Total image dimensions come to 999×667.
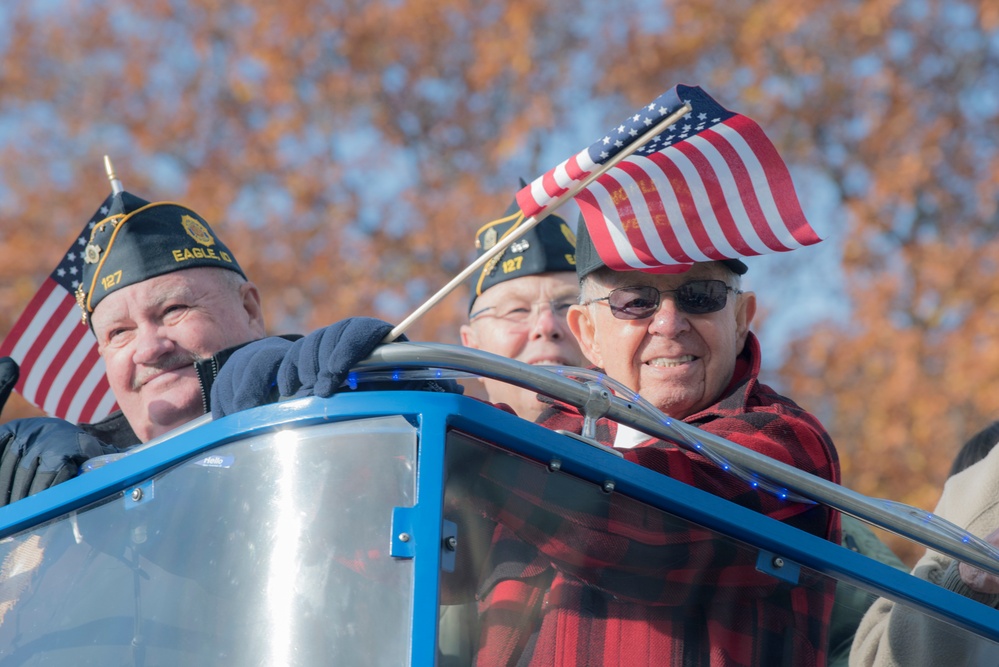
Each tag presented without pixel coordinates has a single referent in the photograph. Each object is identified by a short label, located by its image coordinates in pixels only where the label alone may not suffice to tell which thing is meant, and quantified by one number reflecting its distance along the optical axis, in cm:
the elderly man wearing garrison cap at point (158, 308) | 723
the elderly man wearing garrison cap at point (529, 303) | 884
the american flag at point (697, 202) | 571
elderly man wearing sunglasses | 417
